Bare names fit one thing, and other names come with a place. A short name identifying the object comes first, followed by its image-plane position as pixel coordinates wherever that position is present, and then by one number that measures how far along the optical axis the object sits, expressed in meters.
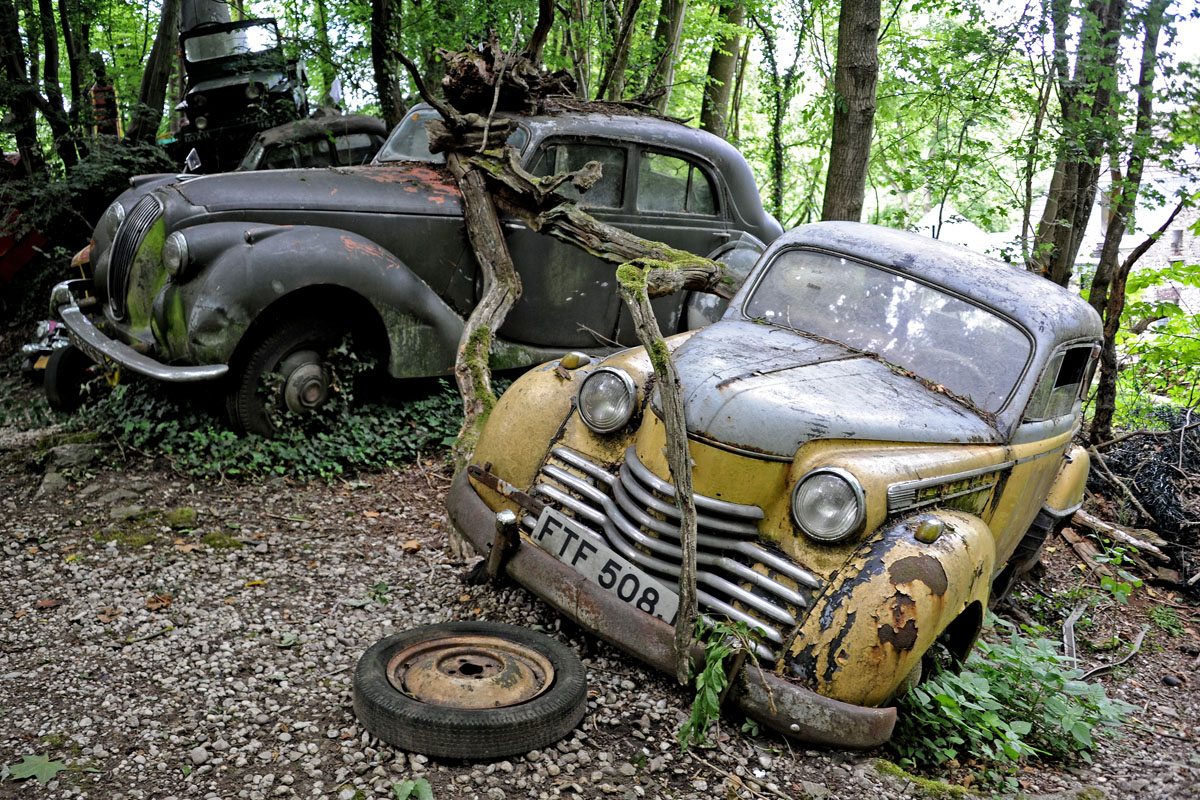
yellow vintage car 3.12
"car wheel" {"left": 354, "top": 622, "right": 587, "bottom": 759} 2.89
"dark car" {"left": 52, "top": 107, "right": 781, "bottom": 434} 5.16
